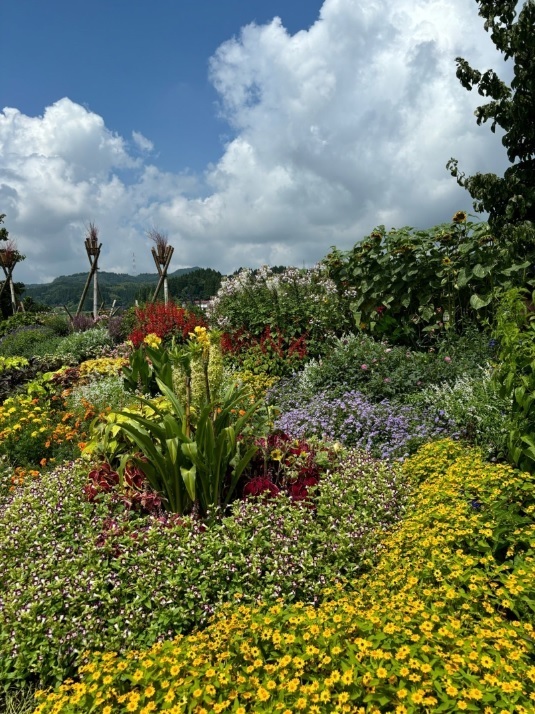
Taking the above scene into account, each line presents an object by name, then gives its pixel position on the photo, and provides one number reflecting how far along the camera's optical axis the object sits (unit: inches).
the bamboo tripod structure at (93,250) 693.3
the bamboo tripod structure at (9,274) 828.0
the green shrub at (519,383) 126.9
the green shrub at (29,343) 483.4
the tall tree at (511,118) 242.7
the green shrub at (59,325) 603.5
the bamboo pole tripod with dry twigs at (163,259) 654.5
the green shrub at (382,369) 227.1
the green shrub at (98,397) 245.7
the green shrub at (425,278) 279.0
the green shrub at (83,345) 461.7
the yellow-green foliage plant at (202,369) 133.0
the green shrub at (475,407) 169.6
